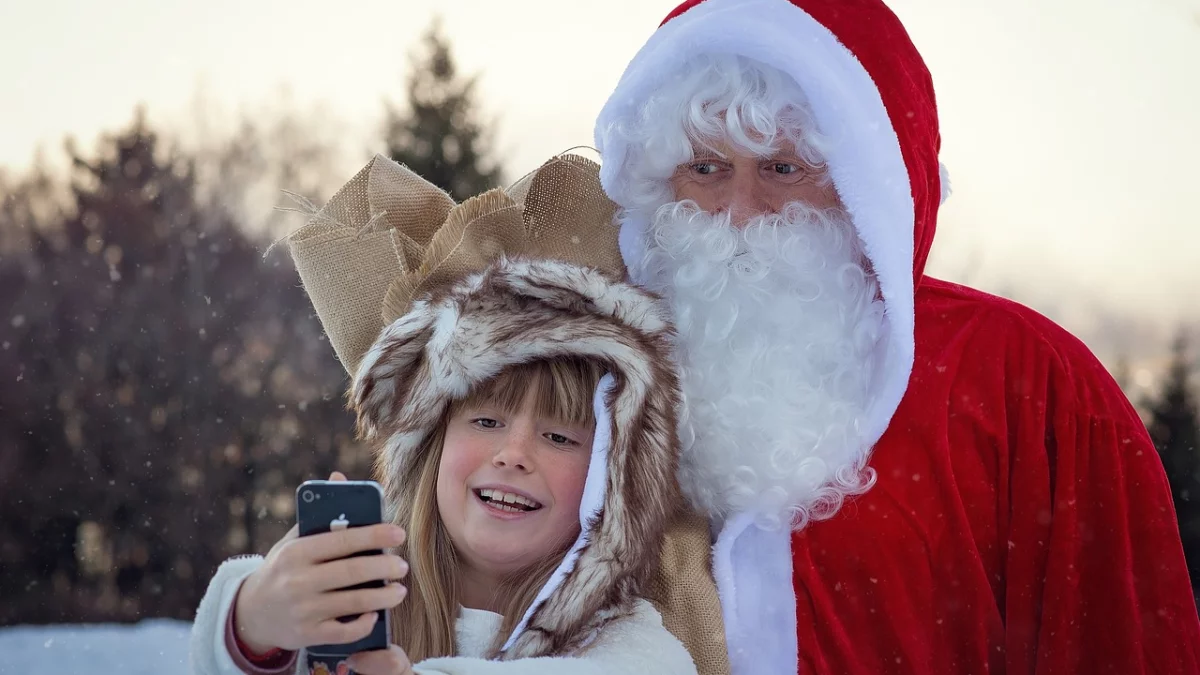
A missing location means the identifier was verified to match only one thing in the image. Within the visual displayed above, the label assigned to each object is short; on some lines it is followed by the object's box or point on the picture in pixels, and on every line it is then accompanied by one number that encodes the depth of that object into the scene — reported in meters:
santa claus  2.14
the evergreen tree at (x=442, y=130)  13.18
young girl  2.01
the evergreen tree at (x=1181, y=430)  12.09
